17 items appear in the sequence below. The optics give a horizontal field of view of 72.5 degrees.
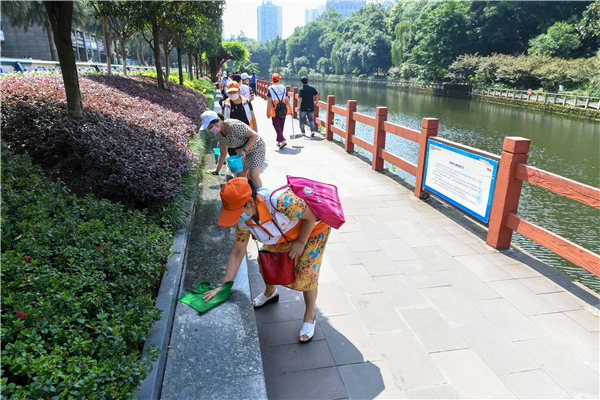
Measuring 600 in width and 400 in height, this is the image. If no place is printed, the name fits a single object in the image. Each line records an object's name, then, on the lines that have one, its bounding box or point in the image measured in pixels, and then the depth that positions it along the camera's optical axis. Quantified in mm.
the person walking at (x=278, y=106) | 9680
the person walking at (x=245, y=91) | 9852
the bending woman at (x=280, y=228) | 2455
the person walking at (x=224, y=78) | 17969
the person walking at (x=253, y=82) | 24067
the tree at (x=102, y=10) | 12356
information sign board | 4848
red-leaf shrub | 4418
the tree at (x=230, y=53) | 41875
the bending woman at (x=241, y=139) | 4551
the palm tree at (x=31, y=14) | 41091
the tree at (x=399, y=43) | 64450
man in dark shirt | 11500
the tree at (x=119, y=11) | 12320
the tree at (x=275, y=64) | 139625
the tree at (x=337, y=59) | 92156
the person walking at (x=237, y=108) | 6406
